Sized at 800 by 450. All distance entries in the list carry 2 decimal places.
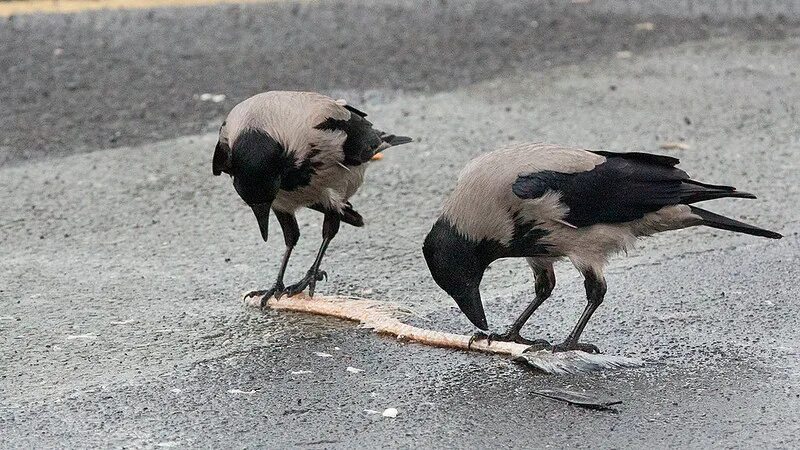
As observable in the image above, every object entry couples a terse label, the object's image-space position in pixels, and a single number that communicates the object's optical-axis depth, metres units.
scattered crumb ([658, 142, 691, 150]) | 15.92
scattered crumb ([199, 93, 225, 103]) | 17.91
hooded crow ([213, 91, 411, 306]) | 10.72
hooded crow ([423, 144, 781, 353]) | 9.73
